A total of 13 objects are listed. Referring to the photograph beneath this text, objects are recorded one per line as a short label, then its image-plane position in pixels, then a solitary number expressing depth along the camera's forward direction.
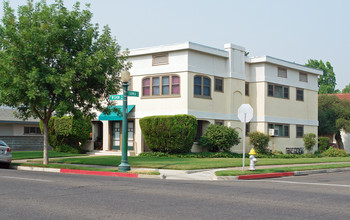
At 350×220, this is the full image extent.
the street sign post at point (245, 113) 17.09
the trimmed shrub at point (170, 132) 26.22
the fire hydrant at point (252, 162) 17.44
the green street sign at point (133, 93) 18.38
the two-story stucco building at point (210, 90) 27.97
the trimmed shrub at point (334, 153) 33.62
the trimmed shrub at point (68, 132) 30.73
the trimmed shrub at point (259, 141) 30.64
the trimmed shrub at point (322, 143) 36.40
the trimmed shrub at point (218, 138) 27.69
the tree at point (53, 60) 19.05
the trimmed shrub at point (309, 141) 35.12
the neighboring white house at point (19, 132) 36.22
